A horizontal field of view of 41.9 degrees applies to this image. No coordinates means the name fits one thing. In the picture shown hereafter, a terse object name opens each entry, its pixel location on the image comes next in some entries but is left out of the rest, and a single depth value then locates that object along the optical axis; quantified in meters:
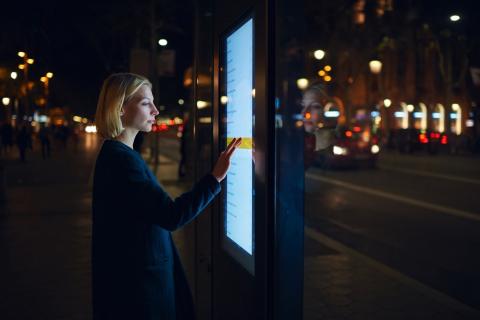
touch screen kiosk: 2.53
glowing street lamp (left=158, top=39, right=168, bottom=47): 27.41
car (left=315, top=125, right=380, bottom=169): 22.77
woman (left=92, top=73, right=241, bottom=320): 2.47
